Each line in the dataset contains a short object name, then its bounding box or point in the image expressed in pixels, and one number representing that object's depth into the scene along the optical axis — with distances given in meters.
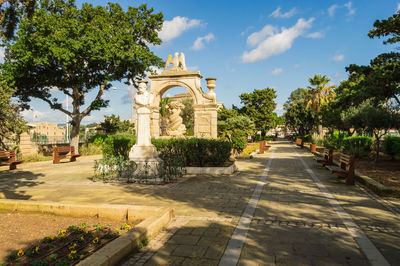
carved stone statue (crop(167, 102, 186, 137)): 13.66
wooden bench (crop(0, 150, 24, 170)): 12.59
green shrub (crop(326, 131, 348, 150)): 20.23
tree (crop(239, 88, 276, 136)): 43.75
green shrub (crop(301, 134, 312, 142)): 37.57
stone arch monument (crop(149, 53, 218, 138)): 13.30
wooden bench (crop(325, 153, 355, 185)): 8.46
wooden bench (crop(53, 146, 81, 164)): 15.50
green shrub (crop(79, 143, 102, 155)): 21.67
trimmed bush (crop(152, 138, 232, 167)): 10.89
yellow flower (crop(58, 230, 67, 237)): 3.85
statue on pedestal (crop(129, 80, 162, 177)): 9.18
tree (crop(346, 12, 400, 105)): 9.83
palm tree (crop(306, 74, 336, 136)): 39.22
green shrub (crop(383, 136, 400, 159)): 13.59
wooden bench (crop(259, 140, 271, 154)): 21.64
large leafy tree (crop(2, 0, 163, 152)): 16.55
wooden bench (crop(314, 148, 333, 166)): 11.89
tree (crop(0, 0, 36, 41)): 6.68
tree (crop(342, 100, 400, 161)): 13.04
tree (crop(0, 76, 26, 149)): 13.70
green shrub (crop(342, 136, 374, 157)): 15.73
